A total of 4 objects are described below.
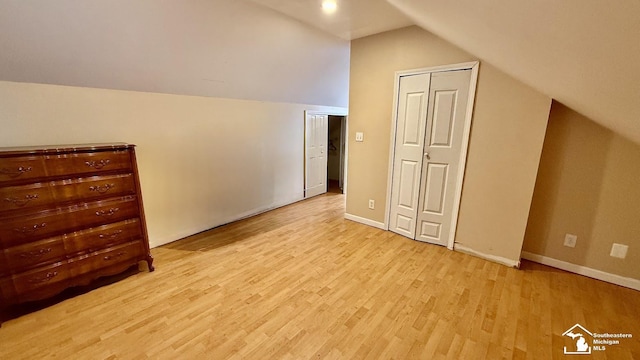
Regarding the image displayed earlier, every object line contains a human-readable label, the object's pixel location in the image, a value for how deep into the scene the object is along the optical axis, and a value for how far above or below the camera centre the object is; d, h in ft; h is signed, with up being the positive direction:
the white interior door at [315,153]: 14.84 -1.49
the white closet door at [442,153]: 8.42 -0.80
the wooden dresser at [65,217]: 5.63 -2.20
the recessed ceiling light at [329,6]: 7.27 +3.49
